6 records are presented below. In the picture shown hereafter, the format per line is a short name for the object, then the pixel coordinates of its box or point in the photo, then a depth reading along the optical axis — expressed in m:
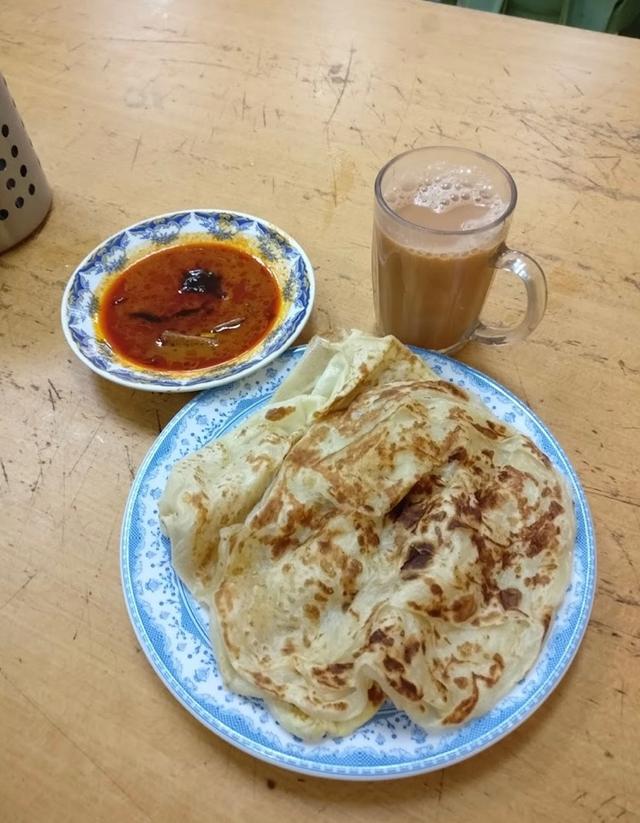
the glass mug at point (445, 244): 0.39
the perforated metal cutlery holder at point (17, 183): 0.47
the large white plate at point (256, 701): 0.28
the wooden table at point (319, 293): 0.30
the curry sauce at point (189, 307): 0.43
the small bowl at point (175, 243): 0.41
